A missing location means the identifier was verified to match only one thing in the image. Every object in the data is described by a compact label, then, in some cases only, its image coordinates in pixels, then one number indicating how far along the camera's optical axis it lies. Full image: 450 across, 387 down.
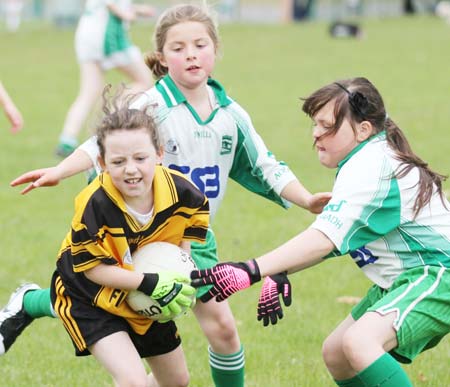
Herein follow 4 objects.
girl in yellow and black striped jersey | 8.03
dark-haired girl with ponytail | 7.98
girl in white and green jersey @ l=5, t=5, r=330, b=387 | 9.50
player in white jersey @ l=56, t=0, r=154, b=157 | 22.48
